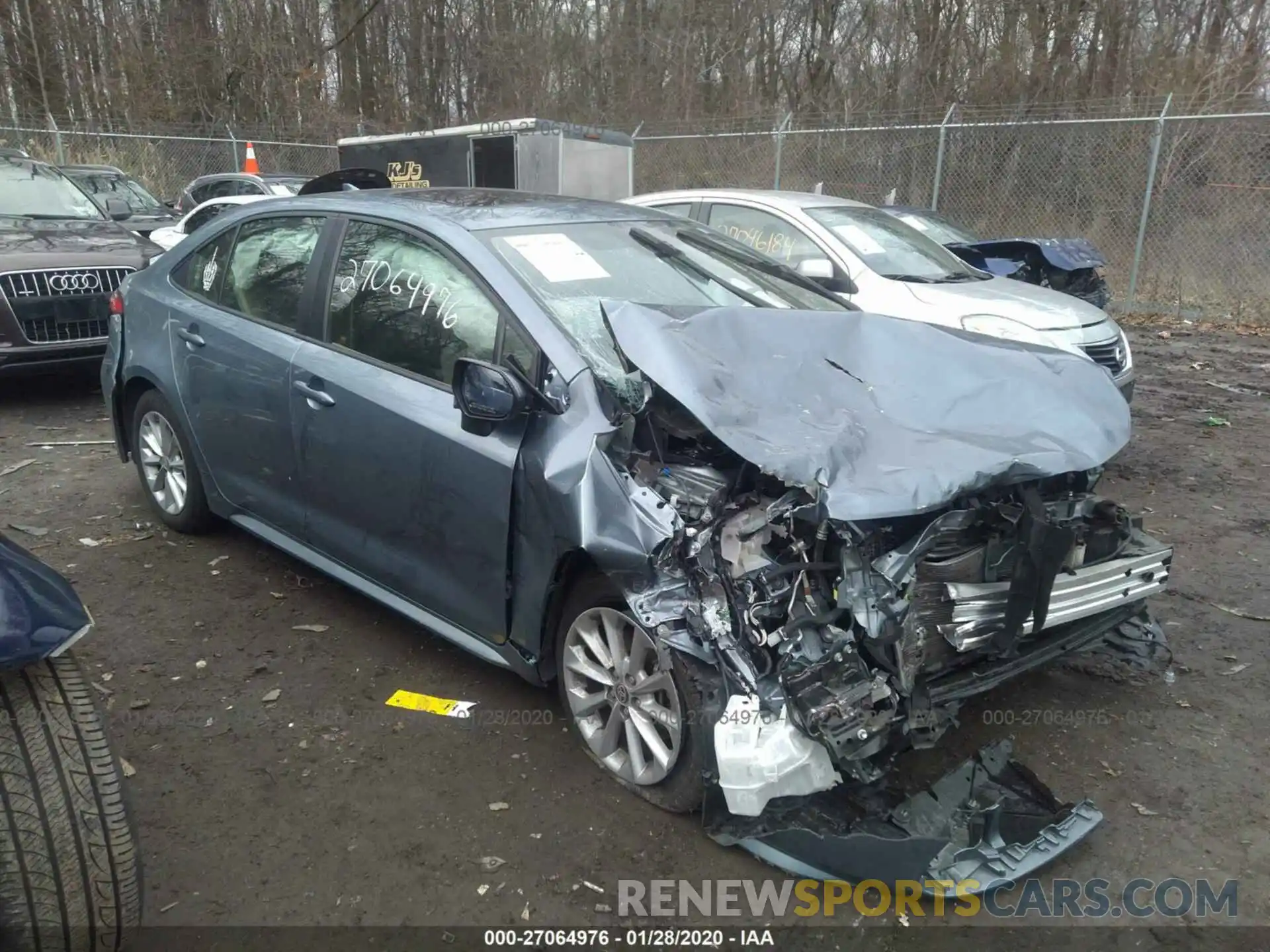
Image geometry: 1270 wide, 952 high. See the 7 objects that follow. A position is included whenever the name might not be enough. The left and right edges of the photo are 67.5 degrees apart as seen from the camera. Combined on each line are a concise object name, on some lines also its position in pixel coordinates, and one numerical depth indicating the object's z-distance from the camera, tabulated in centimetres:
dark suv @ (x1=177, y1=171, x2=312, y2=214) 1352
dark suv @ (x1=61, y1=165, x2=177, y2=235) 1312
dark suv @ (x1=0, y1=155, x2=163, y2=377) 663
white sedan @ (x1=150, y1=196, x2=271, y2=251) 1088
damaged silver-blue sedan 250
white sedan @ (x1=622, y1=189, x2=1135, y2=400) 612
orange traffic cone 1591
